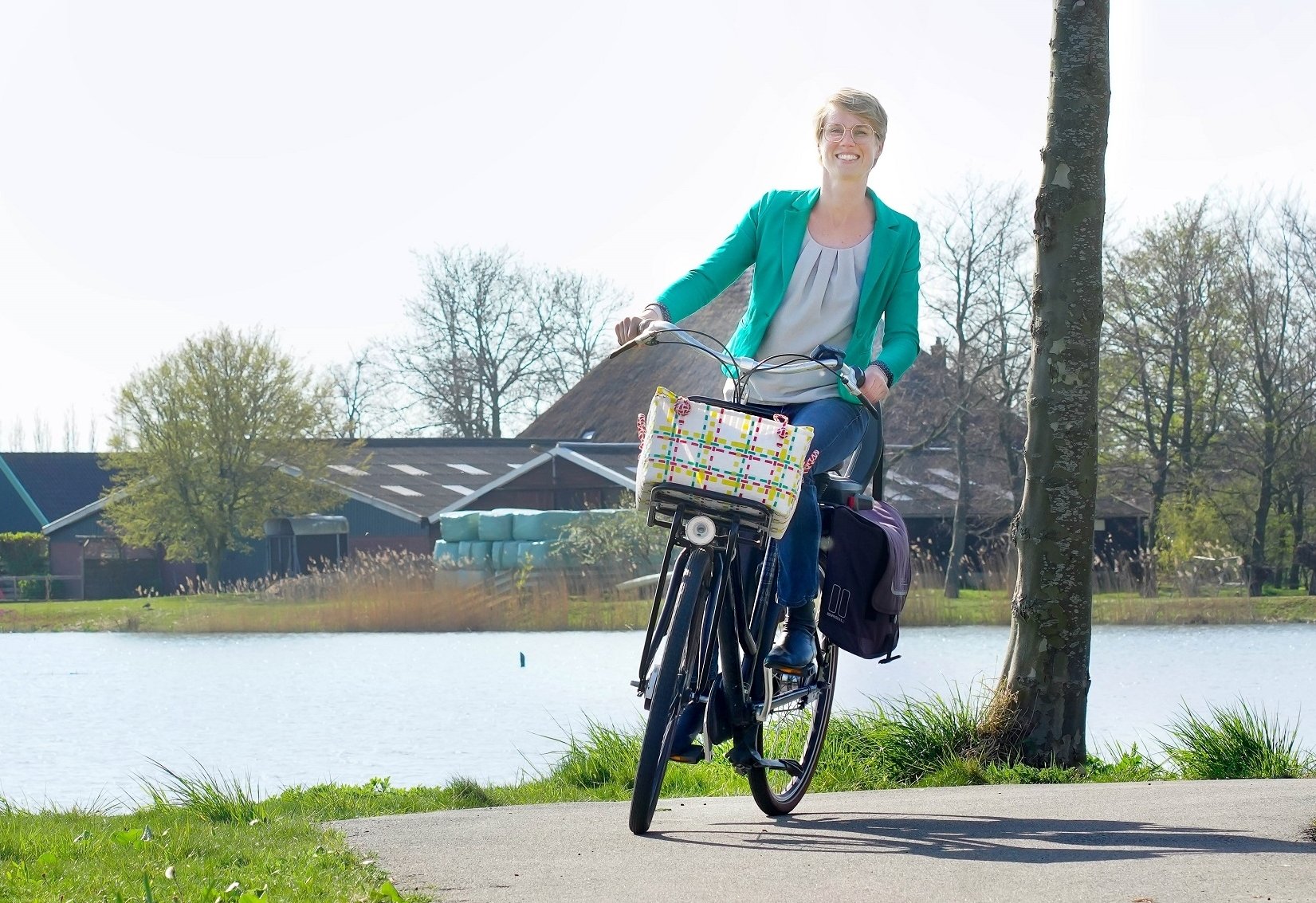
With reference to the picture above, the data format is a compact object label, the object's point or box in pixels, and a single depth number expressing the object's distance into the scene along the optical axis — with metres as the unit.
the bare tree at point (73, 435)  92.75
